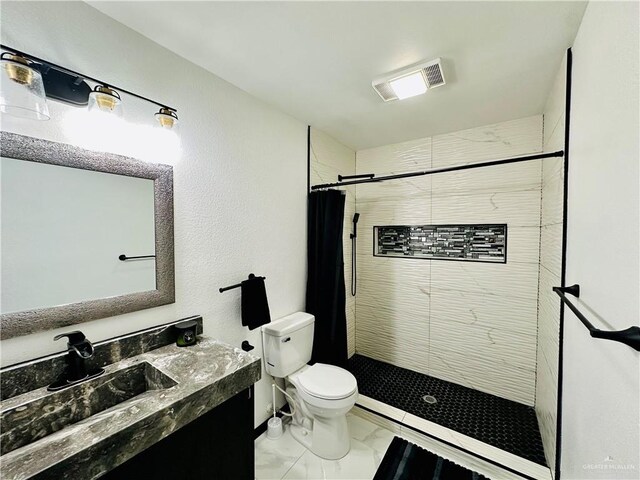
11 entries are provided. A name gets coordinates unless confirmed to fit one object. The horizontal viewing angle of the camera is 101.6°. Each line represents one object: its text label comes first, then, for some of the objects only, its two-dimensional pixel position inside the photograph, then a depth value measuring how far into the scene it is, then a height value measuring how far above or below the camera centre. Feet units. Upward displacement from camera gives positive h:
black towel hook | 5.34 -1.12
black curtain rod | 4.67 +1.39
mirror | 3.13 -0.02
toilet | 5.46 -3.32
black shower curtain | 7.47 -1.03
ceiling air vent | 4.81 +3.02
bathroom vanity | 2.36 -1.99
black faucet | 3.32 -1.58
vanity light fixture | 2.89 +1.83
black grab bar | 1.93 -0.80
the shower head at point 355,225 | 9.37 +0.30
